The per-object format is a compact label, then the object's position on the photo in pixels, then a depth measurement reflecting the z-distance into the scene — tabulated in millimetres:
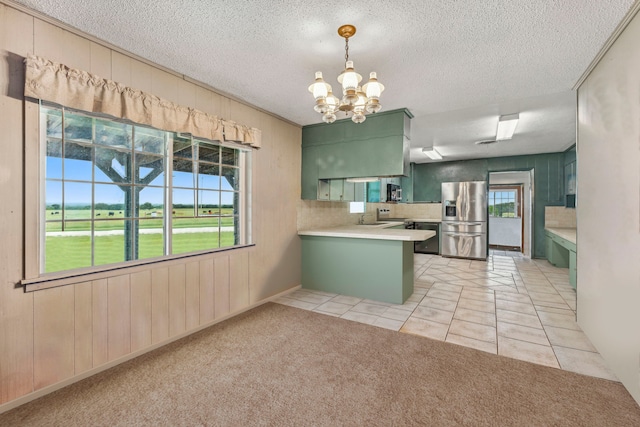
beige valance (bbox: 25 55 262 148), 1763
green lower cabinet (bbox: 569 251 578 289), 3920
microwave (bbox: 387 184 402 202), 6875
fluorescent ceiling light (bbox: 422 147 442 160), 5727
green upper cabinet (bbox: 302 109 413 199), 3518
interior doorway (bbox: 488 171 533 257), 7938
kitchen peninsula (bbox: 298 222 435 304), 3490
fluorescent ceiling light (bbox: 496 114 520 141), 3775
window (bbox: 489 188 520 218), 8430
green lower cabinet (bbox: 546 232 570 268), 5395
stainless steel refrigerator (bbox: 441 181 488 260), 6505
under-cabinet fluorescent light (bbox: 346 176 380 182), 4342
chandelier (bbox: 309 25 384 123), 1792
